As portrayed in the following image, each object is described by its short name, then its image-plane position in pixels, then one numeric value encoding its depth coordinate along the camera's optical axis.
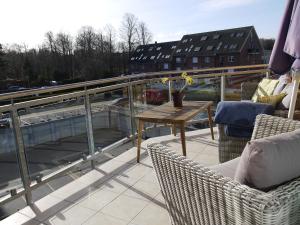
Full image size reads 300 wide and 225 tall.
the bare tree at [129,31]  32.31
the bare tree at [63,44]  31.12
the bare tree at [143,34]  33.68
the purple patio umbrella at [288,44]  1.74
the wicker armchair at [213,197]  0.96
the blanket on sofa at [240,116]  2.60
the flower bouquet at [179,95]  3.54
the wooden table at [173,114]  2.96
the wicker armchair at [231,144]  2.71
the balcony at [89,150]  2.33
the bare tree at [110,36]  31.52
